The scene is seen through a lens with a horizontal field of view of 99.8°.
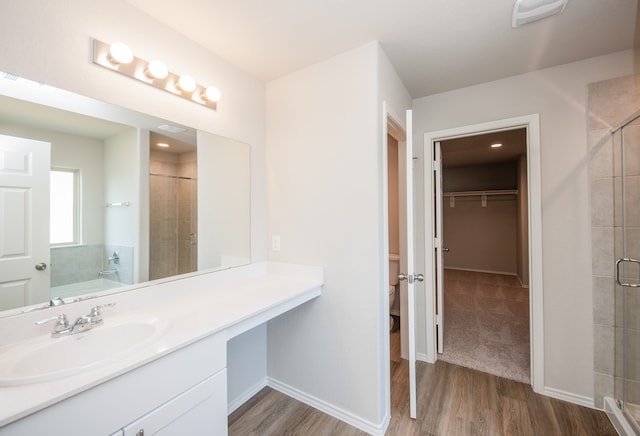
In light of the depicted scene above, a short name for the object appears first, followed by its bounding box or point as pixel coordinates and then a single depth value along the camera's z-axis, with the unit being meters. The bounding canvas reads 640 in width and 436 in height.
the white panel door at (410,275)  1.62
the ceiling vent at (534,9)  1.35
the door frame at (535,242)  1.99
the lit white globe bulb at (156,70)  1.42
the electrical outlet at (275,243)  2.10
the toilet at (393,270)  3.07
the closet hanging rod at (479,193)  5.41
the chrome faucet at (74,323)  1.07
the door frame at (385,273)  1.73
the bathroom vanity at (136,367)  0.76
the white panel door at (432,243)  2.42
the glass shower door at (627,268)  1.61
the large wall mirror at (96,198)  1.06
